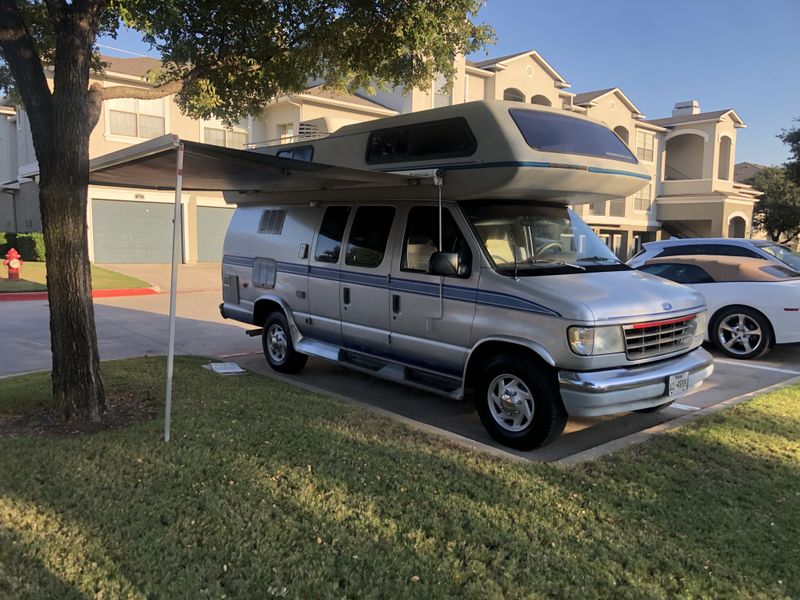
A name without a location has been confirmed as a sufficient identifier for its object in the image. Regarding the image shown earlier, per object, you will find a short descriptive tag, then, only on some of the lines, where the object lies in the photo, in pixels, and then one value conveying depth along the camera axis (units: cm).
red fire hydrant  1580
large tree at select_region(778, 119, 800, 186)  3338
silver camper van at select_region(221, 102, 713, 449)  469
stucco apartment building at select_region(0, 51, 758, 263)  2278
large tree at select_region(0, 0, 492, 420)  476
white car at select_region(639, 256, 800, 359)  834
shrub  2147
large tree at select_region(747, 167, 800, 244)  3909
